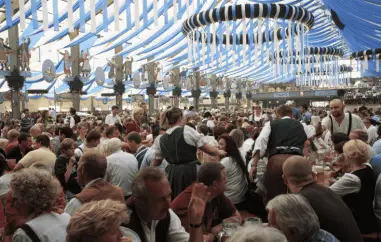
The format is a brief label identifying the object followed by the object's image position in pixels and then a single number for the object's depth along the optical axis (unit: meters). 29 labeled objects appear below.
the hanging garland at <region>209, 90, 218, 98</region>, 30.87
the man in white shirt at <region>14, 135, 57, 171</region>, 3.40
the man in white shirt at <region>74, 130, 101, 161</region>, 4.12
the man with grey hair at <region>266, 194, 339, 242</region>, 1.64
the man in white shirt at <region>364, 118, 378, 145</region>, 6.14
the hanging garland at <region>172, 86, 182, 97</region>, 24.82
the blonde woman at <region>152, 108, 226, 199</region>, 3.26
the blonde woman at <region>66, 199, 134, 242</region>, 1.33
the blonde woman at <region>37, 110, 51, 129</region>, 7.94
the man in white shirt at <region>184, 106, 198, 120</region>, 6.81
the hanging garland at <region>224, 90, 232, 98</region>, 33.78
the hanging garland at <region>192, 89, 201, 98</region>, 27.27
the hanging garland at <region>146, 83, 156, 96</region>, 21.78
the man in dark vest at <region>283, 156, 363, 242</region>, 2.00
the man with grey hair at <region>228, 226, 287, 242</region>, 1.24
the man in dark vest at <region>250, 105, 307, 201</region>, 3.38
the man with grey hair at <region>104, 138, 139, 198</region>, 3.47
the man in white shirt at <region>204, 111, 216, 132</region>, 7.89
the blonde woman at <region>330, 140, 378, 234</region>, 2.85
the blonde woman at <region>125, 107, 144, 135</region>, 5.87
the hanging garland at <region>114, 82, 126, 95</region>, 19.84
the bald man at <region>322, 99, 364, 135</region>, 4.82
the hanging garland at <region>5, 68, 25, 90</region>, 13.34
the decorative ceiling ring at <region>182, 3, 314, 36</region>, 7.86
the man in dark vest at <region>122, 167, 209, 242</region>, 1.82
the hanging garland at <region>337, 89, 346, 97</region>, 29.52
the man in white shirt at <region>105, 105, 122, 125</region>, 7.93
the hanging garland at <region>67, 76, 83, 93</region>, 16.44
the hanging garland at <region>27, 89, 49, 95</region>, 19.30
